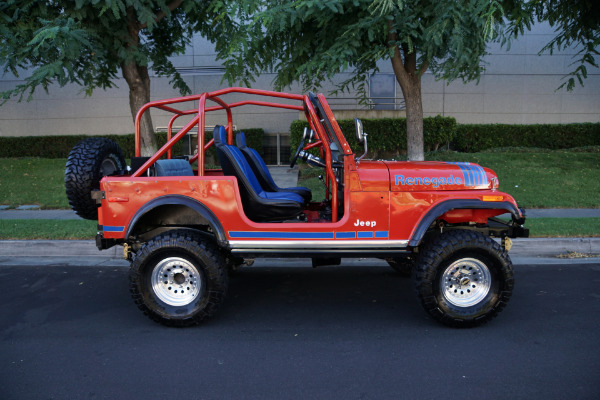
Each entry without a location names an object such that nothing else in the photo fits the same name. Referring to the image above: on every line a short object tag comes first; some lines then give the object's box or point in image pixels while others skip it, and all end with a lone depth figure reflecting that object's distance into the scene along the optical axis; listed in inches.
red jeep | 170.2
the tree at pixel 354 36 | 326.0
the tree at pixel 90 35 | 344.2
